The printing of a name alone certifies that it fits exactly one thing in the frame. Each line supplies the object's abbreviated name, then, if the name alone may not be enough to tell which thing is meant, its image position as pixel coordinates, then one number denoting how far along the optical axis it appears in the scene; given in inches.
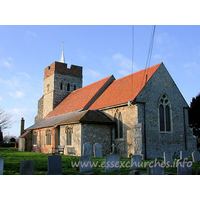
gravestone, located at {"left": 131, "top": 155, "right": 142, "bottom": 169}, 404.5
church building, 701.9
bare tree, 1365.9
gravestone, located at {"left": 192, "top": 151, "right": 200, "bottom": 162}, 522.4
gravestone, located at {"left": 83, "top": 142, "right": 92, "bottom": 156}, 611.8
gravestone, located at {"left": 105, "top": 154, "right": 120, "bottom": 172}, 384.8
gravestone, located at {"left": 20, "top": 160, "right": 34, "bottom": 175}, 322.3
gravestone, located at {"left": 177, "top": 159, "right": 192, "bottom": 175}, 333.1
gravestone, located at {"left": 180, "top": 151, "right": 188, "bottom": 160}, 504.2
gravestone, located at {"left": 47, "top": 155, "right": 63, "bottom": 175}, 348.2
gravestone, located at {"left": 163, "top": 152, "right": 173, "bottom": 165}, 478.5
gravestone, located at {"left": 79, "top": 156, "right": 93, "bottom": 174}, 368.8
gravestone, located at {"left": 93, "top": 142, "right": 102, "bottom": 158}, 658.8
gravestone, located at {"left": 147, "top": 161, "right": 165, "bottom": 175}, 303.3
